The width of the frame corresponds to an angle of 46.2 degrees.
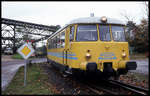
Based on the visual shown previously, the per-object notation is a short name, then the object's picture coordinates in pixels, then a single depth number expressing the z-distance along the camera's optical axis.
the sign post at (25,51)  9.10
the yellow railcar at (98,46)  7.95
